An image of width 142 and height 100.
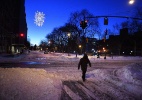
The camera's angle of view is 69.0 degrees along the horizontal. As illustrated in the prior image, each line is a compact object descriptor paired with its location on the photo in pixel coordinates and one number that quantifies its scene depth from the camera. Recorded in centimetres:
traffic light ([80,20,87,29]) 1213
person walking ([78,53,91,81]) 641
